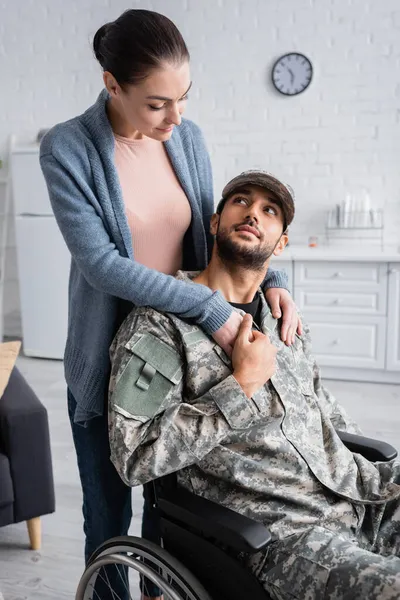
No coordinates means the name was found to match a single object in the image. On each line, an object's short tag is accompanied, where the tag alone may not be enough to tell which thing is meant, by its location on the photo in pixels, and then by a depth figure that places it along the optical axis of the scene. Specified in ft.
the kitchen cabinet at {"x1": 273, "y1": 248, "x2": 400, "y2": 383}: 12.22
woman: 4.03
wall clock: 13.48
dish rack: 13.34
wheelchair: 3.76
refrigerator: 14.01
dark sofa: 6.95
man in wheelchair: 4.01
